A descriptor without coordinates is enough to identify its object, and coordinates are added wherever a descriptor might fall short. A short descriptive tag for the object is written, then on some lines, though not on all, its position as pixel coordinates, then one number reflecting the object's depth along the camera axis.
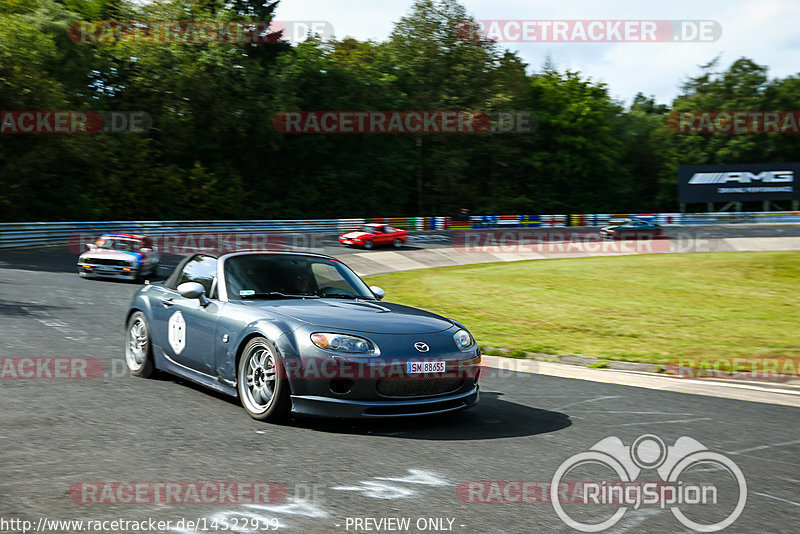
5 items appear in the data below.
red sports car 36.00
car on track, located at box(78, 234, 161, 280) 20.73
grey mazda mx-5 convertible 5.78
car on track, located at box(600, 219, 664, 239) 42.16
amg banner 60.88
